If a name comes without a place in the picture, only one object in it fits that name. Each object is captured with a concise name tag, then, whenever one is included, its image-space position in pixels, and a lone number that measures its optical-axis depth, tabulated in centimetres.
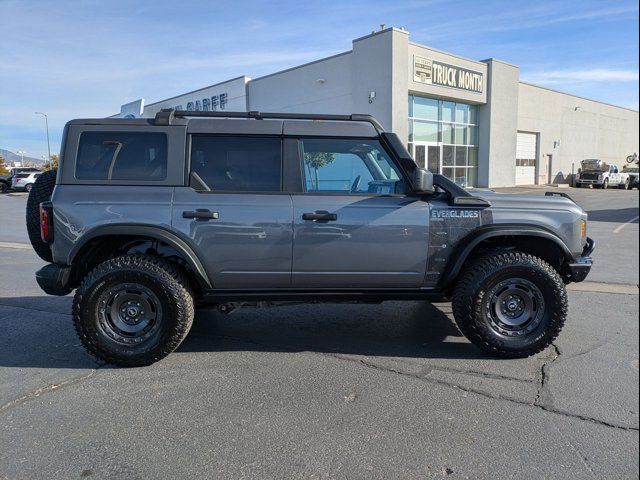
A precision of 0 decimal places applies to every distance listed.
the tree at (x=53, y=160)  4916
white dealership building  2322
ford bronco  408
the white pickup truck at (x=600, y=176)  3509
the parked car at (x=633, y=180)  3684
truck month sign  2380
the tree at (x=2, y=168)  5714
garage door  3372
